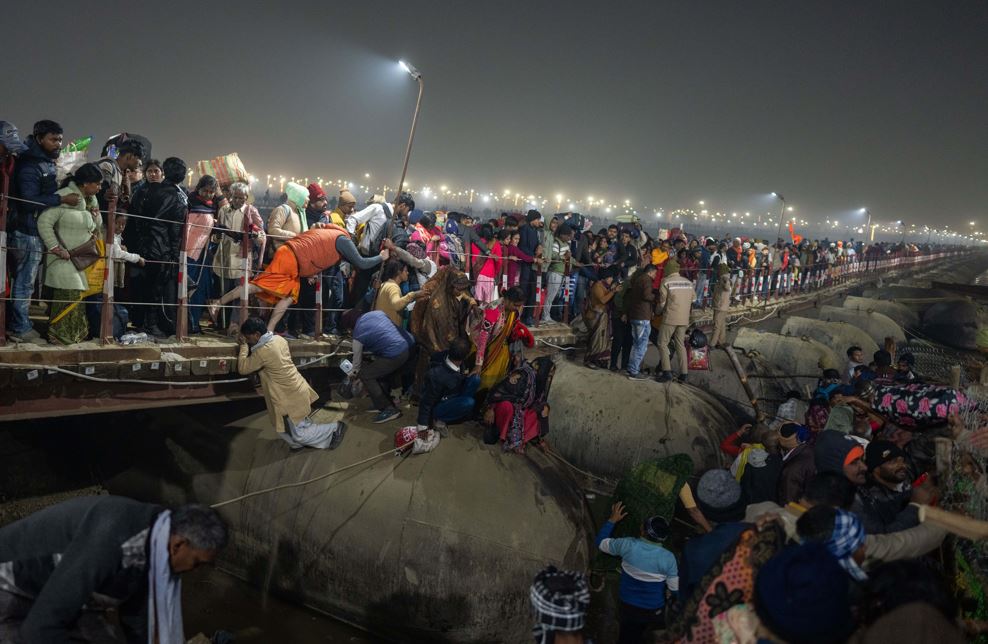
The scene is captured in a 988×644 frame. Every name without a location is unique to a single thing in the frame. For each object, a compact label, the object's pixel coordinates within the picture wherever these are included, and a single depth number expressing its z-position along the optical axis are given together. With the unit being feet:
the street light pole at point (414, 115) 28.12
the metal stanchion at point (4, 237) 17.97
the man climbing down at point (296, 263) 24.38
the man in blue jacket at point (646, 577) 15.79
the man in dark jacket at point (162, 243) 23.16
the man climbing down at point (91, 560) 9.36
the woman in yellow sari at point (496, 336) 25.18
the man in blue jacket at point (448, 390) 22.65
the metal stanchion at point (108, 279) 19.93
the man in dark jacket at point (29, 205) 19.25
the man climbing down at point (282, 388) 21.02
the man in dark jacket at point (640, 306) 33.35
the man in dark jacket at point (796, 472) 18.61
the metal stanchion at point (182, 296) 22.31
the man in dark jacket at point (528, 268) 37.40
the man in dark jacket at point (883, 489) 15.72
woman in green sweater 19.61
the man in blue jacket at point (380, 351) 24.23
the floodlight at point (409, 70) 28.07
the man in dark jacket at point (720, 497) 20.58
